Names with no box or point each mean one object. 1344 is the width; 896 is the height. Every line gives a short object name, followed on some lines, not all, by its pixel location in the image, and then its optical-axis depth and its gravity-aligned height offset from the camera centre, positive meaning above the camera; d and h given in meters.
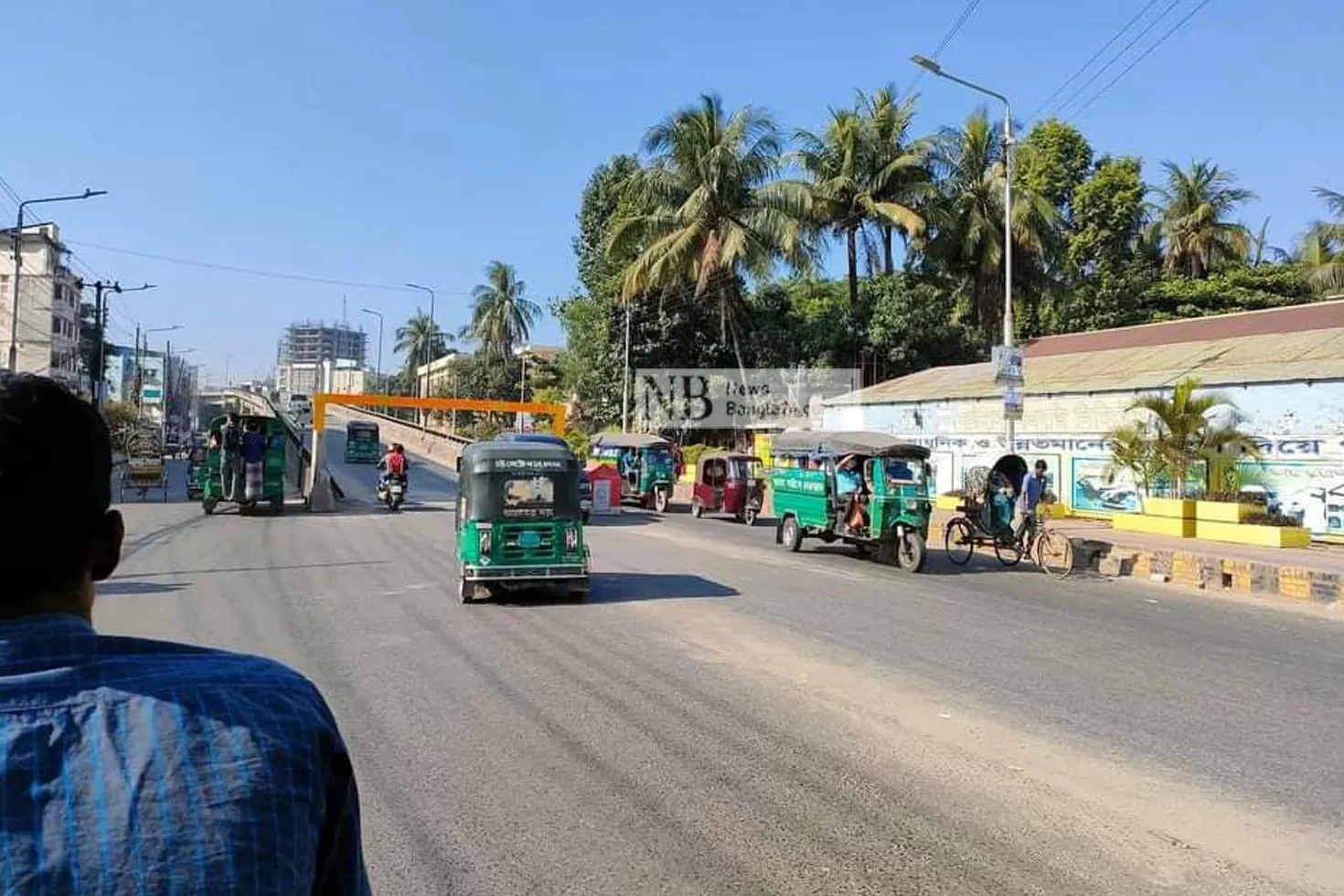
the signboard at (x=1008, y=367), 18.94 +2.48
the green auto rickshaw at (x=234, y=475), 23.89 -0.10
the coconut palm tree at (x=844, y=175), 39.16 +13.04
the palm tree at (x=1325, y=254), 39.50 +10.63
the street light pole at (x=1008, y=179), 20.56 +7.10
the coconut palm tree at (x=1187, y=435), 18.80 +1.18
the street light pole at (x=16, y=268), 29.13 +7.02
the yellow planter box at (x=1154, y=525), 18.67 -0.67
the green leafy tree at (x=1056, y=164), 44.41 +15.46
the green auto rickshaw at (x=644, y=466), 29.36 +0.45
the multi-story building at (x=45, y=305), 63.34 +11.43
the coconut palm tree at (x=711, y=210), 35.72 +10.56
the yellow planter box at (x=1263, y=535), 17.19 -0.75
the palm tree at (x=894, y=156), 38.88 +13.77
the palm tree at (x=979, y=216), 39.50 +11.52
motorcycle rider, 26.84 +0.32
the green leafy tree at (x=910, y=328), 39.75 +6.77
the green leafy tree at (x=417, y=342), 96.25 +13.90
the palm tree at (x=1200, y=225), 45.12 +12.91
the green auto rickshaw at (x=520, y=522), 11.34 -0.54
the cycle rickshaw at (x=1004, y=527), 16.75 -0.68
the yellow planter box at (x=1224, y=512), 17.94 -0.34
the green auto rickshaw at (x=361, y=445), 55.00 +1.68
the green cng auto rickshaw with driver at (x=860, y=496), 15.95 -0.19
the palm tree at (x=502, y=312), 73.69 +12.99
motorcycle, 26.62 -0.50
